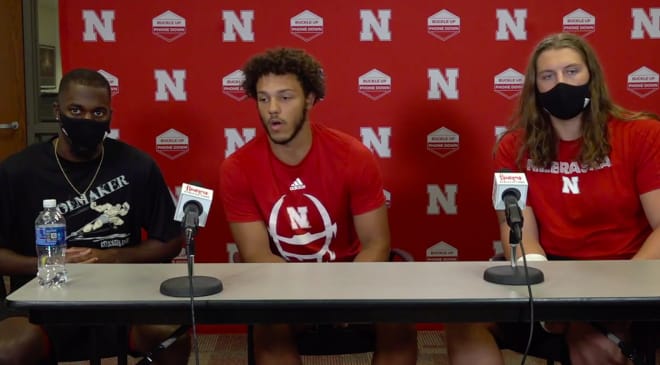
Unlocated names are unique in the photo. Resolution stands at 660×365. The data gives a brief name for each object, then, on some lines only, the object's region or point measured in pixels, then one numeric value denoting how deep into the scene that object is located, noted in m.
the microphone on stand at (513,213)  1.61
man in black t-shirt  2.37
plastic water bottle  1.83
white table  1.60
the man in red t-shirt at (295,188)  2.40
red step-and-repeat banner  3.25
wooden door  4.26
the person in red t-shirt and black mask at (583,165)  2.29
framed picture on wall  4.57
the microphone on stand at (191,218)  1.60
